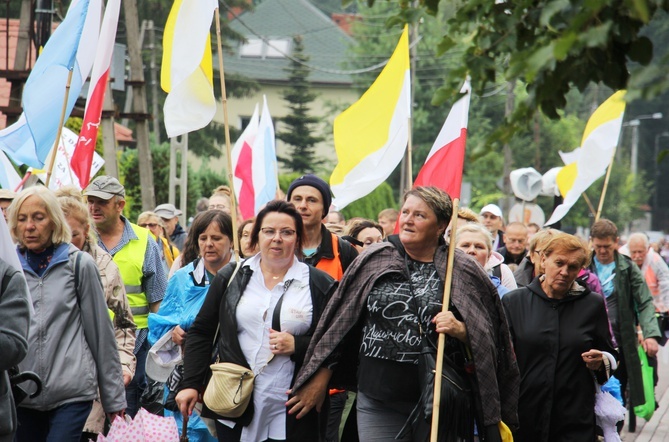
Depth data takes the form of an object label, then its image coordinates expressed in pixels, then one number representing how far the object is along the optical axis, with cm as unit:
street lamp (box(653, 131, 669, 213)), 9888
